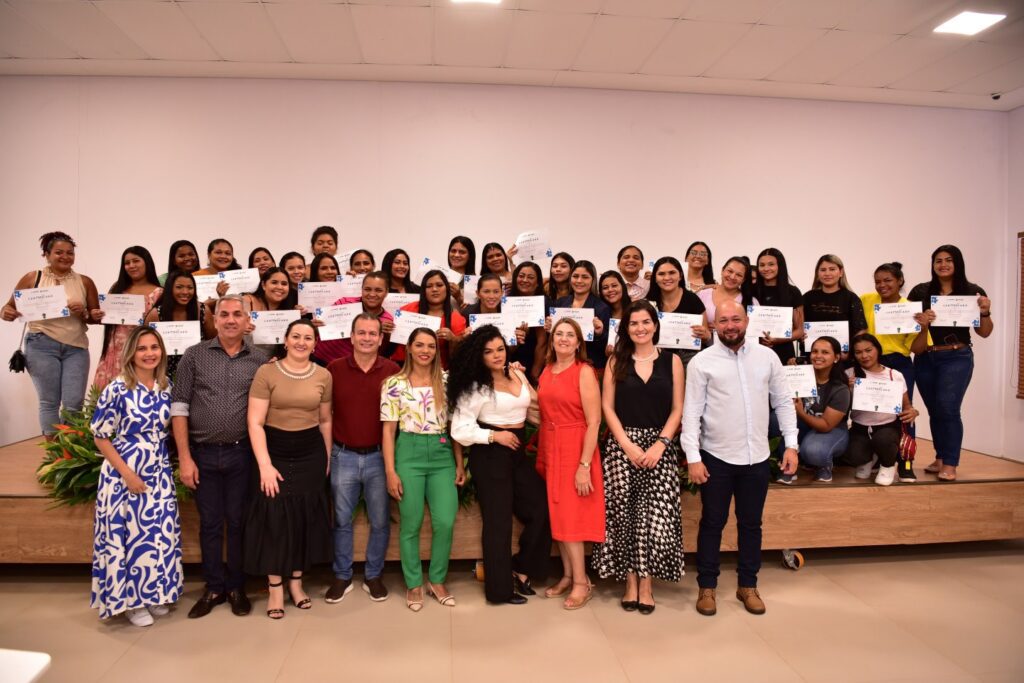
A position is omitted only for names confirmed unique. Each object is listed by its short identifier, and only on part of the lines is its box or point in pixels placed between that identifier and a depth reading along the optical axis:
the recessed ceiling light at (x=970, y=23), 4.86
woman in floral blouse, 3.20
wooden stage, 3.36
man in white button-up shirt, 3.09
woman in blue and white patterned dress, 2.92
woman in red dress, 3.17
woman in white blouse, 3.21
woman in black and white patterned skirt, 3.15
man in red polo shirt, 3.23
